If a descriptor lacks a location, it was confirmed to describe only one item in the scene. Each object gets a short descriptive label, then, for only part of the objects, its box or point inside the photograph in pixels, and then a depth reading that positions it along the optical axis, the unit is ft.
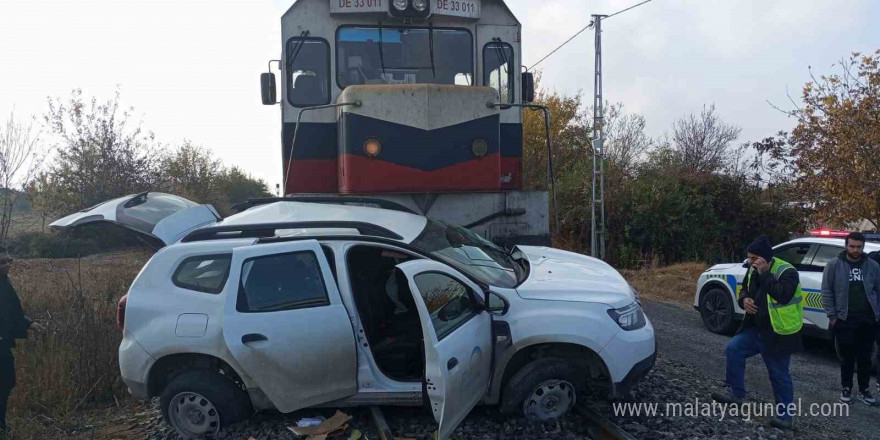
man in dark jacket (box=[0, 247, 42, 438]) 17.17
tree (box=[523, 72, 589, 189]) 84.99
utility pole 47.09
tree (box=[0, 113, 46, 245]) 34.35
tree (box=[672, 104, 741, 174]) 94.07
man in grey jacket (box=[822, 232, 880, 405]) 20.01
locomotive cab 23.80
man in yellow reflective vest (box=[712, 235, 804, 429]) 16.85
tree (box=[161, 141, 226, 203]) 78.52
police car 25.04
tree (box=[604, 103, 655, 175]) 91.97
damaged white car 15.47
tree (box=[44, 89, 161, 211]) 67.05
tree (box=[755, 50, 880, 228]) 40.68
